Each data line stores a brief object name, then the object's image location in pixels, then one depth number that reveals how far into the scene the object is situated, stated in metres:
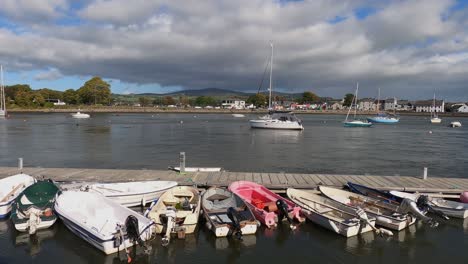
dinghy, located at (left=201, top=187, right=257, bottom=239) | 10.16
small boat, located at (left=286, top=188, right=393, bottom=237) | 10.40
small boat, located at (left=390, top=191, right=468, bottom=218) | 12.05
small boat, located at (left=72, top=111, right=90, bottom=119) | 92.86
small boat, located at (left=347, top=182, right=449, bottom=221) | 11.12
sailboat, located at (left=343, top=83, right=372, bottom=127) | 79.31
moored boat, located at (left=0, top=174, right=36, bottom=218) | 11.12
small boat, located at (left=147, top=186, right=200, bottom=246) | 10.04
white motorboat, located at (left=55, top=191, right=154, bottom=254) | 8.84
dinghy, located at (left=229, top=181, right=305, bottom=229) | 11.07
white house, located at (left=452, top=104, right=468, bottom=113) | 189.56
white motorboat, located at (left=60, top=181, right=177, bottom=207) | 12.05
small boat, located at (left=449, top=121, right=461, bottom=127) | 89.17
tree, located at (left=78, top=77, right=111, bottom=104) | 157.00
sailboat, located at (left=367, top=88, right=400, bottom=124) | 97.75
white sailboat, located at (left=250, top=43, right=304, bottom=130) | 61.38
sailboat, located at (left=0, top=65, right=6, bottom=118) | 89.46
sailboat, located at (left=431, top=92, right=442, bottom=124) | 107.69
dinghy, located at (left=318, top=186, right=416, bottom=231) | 10.97
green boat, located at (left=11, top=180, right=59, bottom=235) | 10.06
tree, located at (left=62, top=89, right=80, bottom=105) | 164.52
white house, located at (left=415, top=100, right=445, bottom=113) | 198.25
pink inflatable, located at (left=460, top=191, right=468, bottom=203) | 12.84
